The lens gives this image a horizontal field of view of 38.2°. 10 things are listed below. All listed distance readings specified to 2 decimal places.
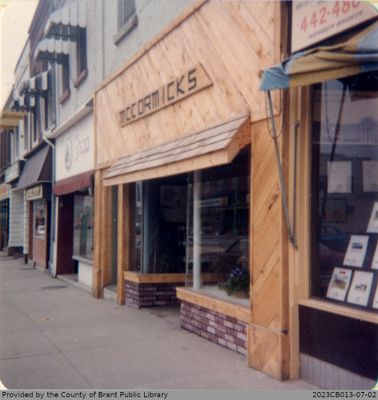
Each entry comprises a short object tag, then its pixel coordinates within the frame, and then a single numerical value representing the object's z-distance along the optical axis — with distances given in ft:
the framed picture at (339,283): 15.56
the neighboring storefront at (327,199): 14.97
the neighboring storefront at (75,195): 38.34
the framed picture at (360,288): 14.79
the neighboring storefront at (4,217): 84.12
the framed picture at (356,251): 15.42
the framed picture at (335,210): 16.19
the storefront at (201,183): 17.12
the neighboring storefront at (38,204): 51.50
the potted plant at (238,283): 20.14
